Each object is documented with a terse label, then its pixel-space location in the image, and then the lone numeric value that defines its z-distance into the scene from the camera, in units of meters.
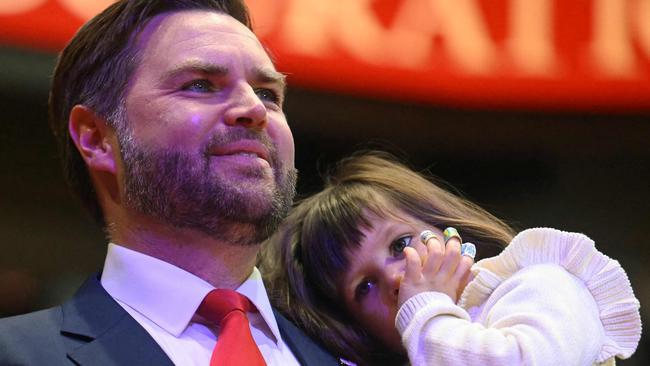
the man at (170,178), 3.00
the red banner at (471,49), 3.70
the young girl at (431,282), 2.94
